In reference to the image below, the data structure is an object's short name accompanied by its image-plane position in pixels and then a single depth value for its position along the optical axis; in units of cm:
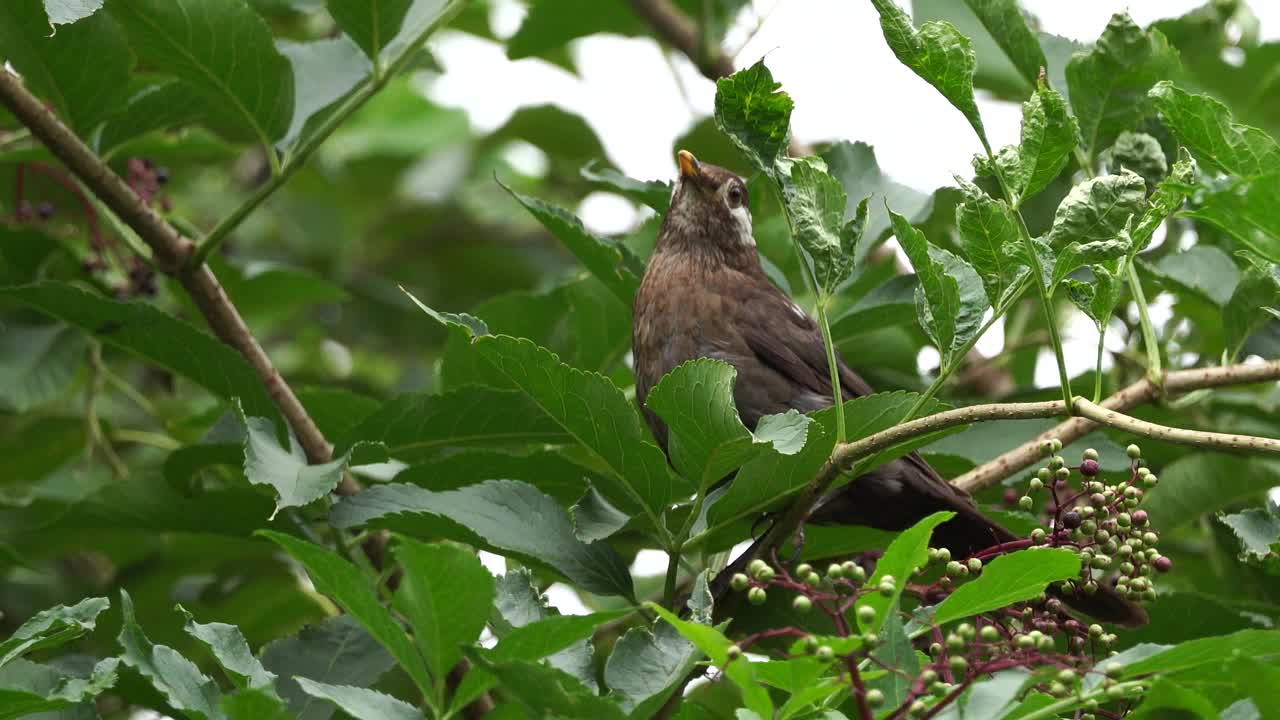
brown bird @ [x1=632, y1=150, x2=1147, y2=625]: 823
